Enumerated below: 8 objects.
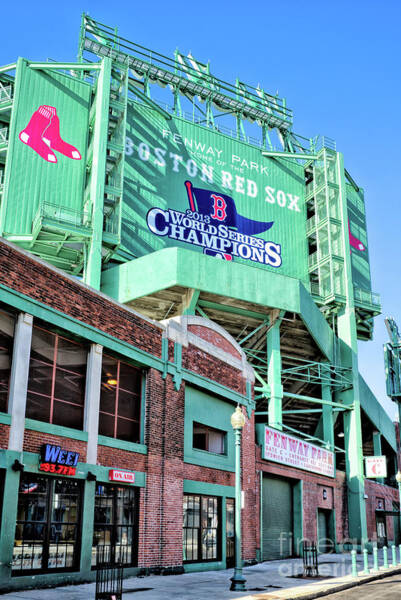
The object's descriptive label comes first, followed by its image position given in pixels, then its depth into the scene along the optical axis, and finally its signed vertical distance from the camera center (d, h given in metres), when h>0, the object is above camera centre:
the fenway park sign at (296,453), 30.17 +2.17
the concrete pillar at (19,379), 15.73 +2.81
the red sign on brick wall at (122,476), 19.00 +0.52
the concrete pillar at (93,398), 18.55 +2.77
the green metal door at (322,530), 37.46 -2.05
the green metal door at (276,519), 29.39 -1.15
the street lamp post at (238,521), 17.19 -0.74
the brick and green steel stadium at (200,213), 37.84 +19.06
